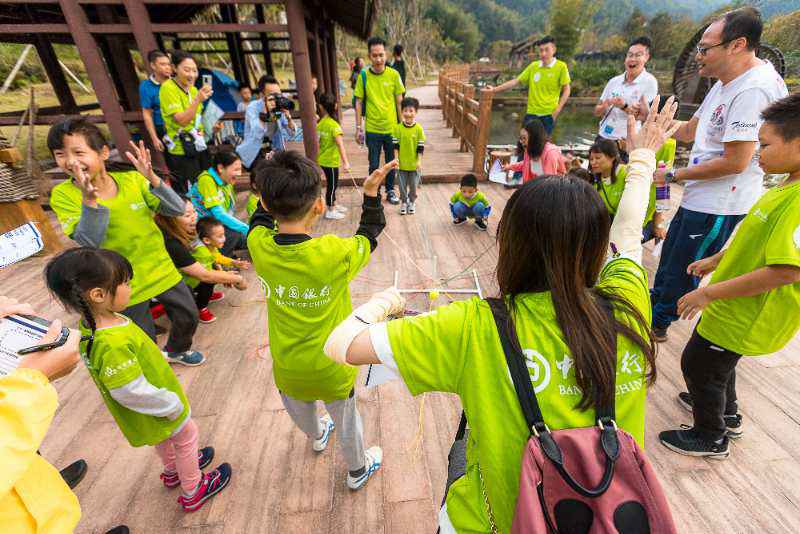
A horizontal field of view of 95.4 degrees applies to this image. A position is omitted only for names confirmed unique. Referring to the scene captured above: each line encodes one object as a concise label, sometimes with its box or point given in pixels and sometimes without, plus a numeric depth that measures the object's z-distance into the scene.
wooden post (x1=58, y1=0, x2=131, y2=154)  4.64
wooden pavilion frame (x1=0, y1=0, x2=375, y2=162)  4.72
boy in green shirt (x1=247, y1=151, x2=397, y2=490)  1.43
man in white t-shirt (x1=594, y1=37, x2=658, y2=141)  4.06
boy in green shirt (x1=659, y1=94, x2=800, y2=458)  1.50
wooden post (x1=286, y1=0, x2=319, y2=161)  4.95
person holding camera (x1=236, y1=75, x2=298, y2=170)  5.21
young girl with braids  1.47
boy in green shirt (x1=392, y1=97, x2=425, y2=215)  5.10
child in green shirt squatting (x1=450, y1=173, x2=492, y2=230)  4.92
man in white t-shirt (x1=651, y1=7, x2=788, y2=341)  2.12
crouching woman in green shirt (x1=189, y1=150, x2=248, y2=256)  3.52
